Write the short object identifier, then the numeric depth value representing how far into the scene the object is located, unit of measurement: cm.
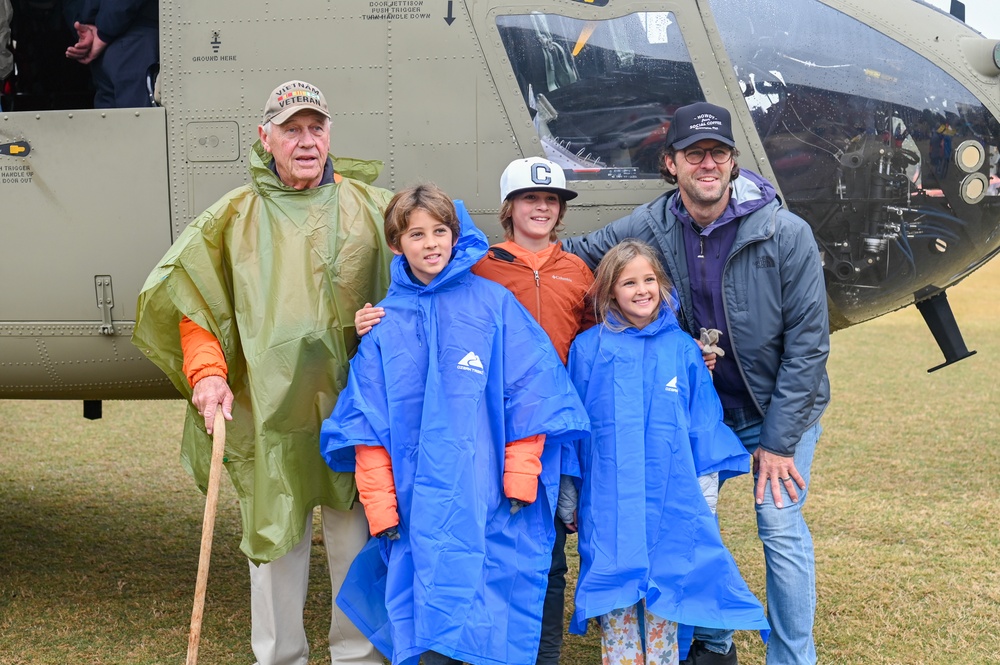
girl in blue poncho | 326
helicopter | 384
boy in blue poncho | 315
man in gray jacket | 339
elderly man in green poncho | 342
